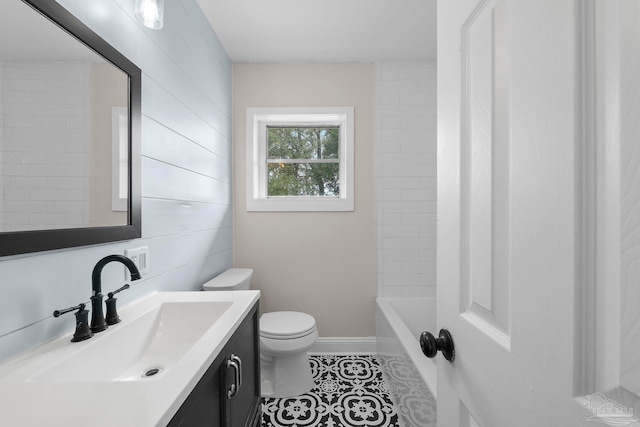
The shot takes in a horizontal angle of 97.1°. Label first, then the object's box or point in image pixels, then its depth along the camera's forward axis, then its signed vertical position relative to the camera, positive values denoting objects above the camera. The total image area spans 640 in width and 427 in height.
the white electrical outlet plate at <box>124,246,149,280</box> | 1.10 -0.18
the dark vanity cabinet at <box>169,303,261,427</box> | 0.69 -0.54
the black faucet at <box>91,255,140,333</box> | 0.88 -0.23
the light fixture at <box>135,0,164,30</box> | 1.06 +0.77
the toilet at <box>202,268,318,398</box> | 1.75 -0.83
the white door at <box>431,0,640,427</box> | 0.36 +0.00
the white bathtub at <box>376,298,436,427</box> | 1.27 -0.83
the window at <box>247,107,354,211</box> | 2.47 +0.51
